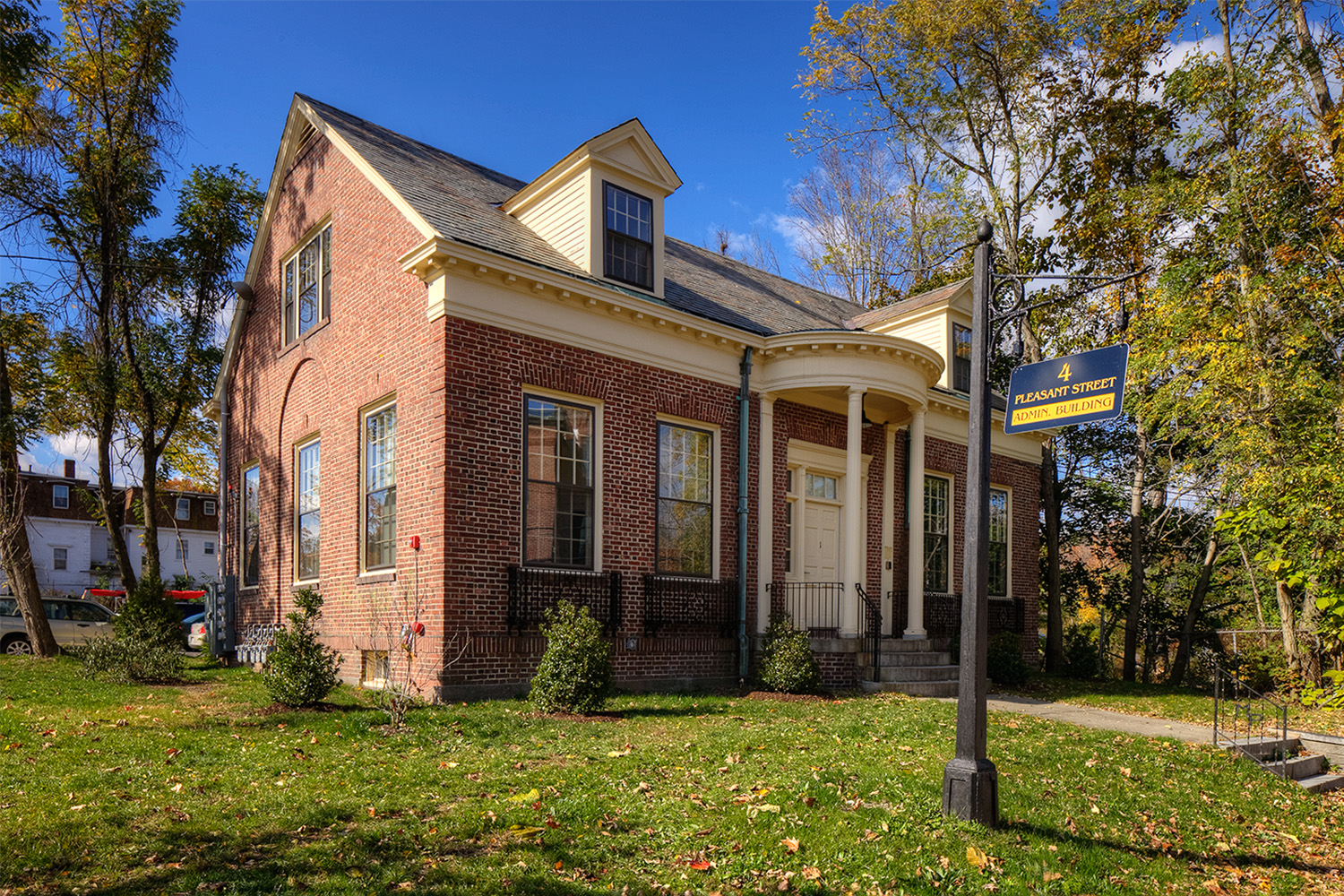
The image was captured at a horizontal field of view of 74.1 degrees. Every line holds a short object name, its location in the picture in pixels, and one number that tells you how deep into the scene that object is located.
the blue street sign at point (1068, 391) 6.02
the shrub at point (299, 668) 9.68
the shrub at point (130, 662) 12.99
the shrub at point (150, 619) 14.26
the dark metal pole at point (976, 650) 6.32
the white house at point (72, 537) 48.41
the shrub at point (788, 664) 12.47
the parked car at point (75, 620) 20.62
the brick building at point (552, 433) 11.27
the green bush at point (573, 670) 9.73
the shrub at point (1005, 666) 16.06
